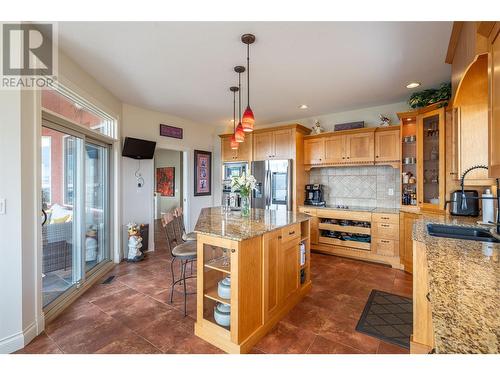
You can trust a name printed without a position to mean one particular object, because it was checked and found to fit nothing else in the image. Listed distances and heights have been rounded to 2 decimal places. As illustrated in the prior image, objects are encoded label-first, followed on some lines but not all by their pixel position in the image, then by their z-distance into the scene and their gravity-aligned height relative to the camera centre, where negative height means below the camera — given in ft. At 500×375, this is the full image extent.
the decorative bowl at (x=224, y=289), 6.47 -2.76
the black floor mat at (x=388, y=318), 6.79 -4.17
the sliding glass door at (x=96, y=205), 10.83 -0.88
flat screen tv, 12.94 +2.11
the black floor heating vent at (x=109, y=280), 10.46 -4.11
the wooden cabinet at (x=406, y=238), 11.32 -2.47
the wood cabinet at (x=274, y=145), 14.93 +2.69
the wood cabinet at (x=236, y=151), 16.65 +2.56
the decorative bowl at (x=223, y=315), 6.49 -3.48
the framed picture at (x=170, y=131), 15.48 +3.64
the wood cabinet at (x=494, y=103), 3.61 +1.30
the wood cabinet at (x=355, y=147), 12.75 +2.23
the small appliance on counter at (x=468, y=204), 8.31 -0.61
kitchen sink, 6.32 -1.24
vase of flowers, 8.95 +0.09
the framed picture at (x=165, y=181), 25.80 +0.59
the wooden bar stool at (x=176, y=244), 7.96 -2.11
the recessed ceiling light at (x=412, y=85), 10.73 +4.57
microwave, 16.88 +1.28
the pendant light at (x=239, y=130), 9.24 +2.22
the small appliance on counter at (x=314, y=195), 15.24 -0.55
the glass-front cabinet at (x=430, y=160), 10.27 +1.19
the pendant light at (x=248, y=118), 7.40 +2.28
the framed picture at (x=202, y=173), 17.71 +1.05
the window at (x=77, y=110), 7.88 +3.00
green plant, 10.32 +4.04
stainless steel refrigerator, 14.83 +0.09
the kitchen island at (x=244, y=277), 5.99 -2.55
